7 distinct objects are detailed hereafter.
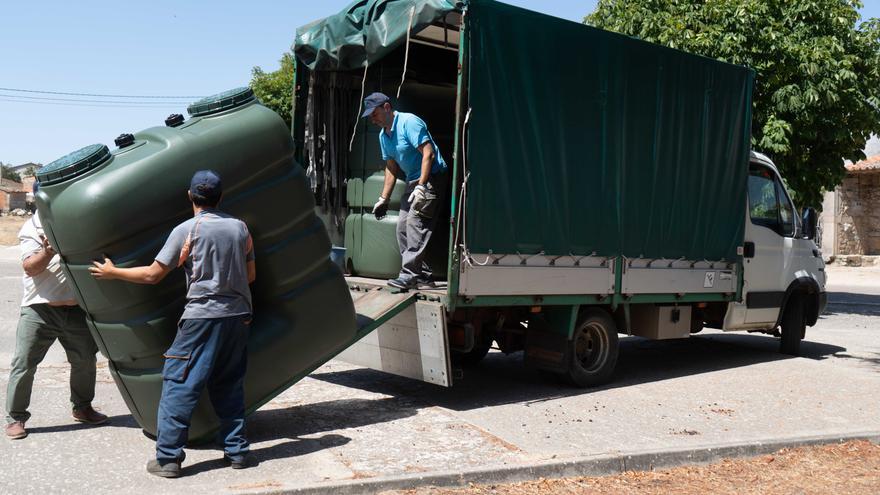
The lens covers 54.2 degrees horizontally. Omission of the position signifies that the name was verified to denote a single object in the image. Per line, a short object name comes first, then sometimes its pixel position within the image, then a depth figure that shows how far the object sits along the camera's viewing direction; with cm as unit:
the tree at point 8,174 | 10650
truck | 673
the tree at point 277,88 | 2450
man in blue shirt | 696
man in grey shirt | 484
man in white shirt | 549
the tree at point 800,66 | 1377
